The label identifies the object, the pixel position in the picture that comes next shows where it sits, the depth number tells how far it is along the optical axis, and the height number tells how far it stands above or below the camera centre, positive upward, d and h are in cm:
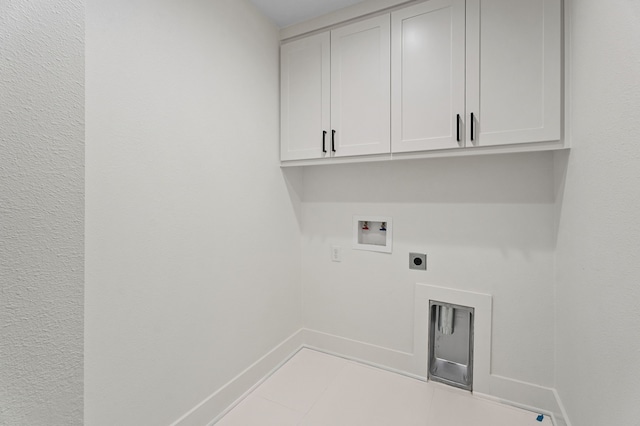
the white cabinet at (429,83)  140 +75
